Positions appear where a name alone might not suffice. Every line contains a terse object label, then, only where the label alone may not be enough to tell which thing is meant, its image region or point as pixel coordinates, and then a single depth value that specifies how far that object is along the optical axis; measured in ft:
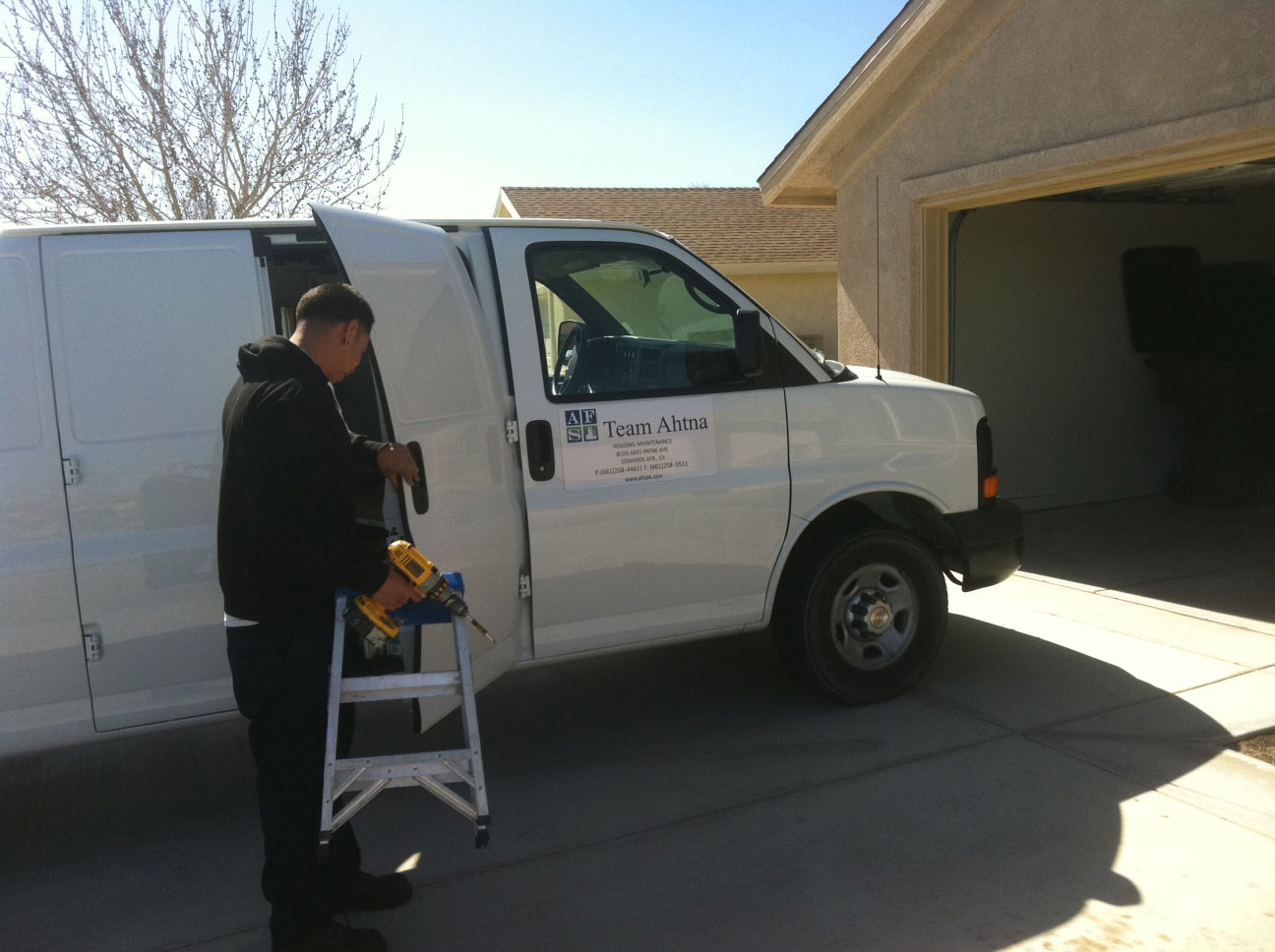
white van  12.53
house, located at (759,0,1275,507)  22.33
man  9.86
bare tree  50.29
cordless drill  10.38
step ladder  9.86
